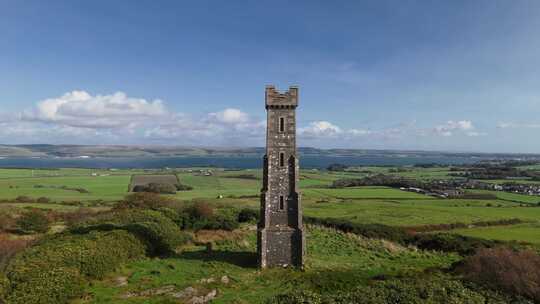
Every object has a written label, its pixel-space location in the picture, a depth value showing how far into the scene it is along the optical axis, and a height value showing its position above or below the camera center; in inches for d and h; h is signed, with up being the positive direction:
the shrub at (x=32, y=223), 1503.4 -308.7
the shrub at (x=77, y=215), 1664.7 -332.9
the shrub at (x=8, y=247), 987.1 -312.7
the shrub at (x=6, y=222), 1593.3 -327.6
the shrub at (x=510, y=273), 554.9 -211.9
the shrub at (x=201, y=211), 1645.9 -289.0
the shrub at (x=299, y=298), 498.0 -213.5
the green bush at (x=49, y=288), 644.1 -265.0
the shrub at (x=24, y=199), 2514.0 -350.5
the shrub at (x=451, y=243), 1252.5 -349.8
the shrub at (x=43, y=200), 2493.8 -354.2
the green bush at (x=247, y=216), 1770.7 -331.1
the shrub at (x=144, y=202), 1942.7 -291.5
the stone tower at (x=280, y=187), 936.9 -97.7
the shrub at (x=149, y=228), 1135.0 -271.7
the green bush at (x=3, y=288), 638.5 -260.0
